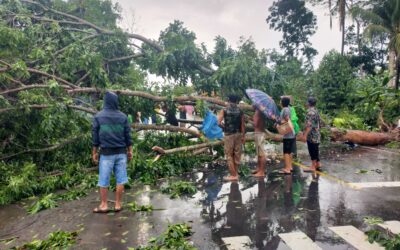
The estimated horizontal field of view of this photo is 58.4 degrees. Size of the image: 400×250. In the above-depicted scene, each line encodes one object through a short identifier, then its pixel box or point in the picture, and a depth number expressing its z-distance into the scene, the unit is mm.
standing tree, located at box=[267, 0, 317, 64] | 32906
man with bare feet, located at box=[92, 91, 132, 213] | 5391
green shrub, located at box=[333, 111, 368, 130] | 12148
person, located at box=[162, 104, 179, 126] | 9328
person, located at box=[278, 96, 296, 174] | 7199
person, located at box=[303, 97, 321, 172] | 7434
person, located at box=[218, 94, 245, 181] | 6988
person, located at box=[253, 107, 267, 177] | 7305
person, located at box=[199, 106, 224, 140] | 8734
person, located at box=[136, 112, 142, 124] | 9180
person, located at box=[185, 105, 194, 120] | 10508
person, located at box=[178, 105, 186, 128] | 9706
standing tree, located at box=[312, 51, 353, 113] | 15930
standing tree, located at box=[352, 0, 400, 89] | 18984
